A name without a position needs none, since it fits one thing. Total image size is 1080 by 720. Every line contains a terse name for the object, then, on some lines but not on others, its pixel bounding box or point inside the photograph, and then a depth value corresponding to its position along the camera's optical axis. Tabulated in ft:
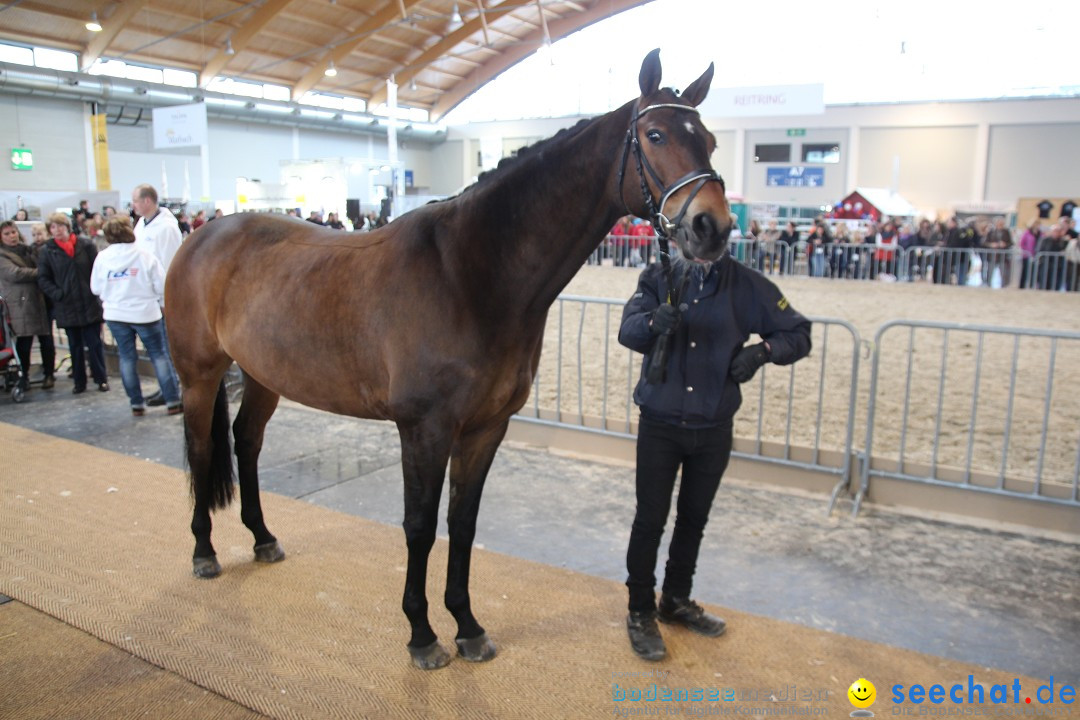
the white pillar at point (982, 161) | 85.20
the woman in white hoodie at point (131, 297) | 20.99
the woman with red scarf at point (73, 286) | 23.86
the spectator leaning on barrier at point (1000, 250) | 52.16
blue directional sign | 94.63
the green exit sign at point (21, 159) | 68.64
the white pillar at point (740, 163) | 97.35
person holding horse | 8.93
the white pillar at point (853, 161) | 90.89
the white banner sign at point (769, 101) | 45.11
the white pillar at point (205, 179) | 64.35
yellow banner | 73.72
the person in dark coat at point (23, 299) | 24.13
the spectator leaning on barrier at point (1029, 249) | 50.54
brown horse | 7.08
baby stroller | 23.22
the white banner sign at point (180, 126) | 45.60
